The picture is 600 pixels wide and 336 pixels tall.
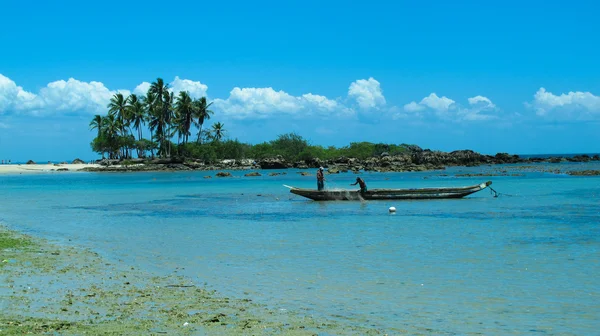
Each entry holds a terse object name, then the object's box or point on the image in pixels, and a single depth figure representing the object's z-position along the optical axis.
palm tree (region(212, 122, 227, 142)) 116.56
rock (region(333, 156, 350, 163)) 102.80
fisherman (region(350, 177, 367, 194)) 33.88
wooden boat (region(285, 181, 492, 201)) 34.06
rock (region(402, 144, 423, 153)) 126.56
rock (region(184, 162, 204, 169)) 97.81
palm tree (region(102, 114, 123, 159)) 103.41
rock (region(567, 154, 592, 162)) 113.38
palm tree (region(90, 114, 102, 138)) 117.44
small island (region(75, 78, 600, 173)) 97.25
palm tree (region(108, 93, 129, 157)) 101.31
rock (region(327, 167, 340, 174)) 82.38
